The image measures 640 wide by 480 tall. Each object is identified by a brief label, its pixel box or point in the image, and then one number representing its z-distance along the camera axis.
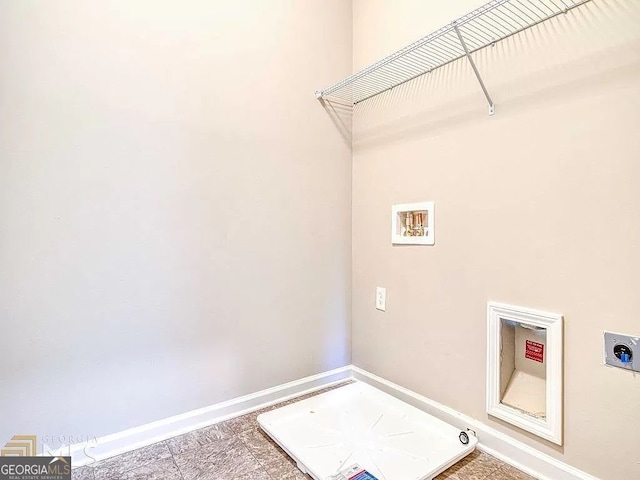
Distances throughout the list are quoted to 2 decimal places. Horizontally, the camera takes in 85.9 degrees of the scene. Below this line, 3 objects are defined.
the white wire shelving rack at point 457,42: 1.16
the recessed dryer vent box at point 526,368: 1.16
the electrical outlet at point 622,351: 1.00
